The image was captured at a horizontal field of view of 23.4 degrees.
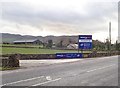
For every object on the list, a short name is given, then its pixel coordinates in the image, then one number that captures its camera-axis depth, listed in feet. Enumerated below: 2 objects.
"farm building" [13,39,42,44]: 520.14
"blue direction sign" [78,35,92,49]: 182.60
